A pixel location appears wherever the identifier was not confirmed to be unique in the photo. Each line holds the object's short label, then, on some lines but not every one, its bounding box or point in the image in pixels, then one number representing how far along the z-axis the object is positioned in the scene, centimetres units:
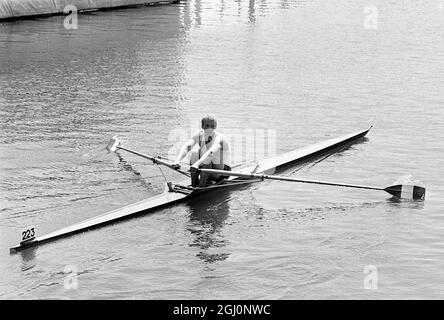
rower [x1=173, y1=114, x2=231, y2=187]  2191
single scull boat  1903
